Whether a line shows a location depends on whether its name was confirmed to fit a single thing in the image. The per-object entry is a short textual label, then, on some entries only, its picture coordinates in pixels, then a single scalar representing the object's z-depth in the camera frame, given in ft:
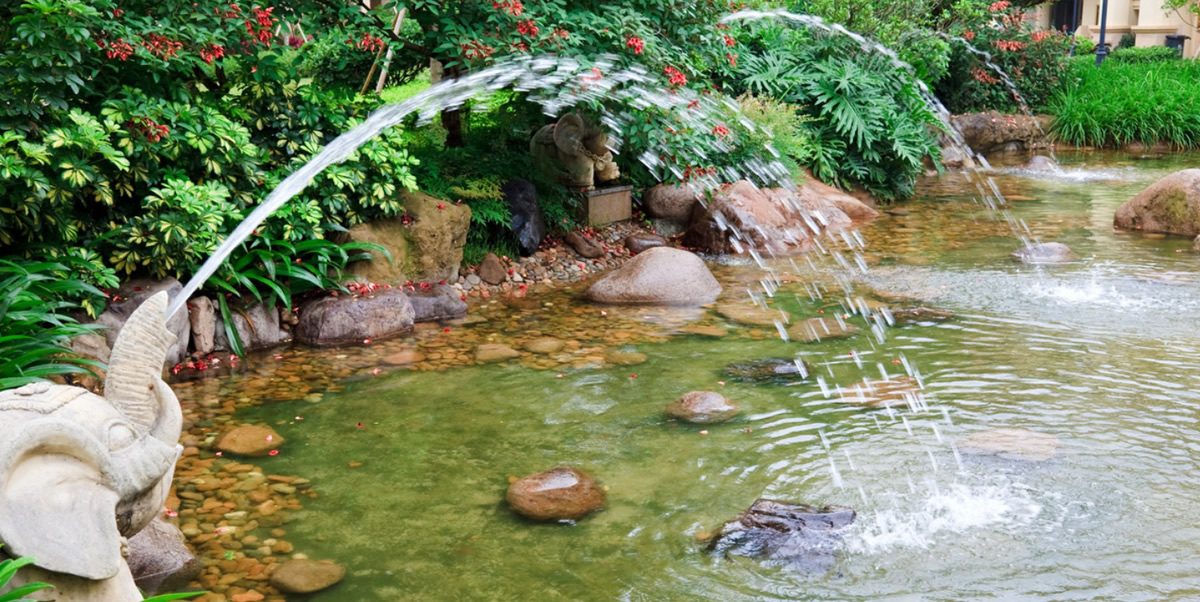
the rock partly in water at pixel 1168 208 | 41.68
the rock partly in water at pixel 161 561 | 15.62
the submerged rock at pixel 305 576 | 15.67
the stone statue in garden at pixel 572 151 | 38.37
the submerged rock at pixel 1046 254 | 37.14
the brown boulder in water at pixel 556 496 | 17.95
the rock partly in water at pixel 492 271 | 34.01
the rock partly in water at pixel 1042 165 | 62.08
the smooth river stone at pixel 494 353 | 26.58
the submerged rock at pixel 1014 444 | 19.80
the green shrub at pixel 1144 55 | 93.49
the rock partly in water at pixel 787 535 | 16.20
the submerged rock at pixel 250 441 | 20.83
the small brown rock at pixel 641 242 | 39.04
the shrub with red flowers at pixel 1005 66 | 71.36
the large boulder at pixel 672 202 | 42.19
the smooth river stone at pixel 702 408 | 22.34
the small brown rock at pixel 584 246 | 37.40
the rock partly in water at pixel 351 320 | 28.09
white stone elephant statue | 10.43
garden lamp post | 86.08
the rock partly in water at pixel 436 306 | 30.04
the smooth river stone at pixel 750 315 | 29.99
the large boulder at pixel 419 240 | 30.63
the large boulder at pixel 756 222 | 40.06
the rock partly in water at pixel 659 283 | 32.04
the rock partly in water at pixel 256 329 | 27.27
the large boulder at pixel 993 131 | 68.08
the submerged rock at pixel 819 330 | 28.48
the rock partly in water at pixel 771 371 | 24.94
